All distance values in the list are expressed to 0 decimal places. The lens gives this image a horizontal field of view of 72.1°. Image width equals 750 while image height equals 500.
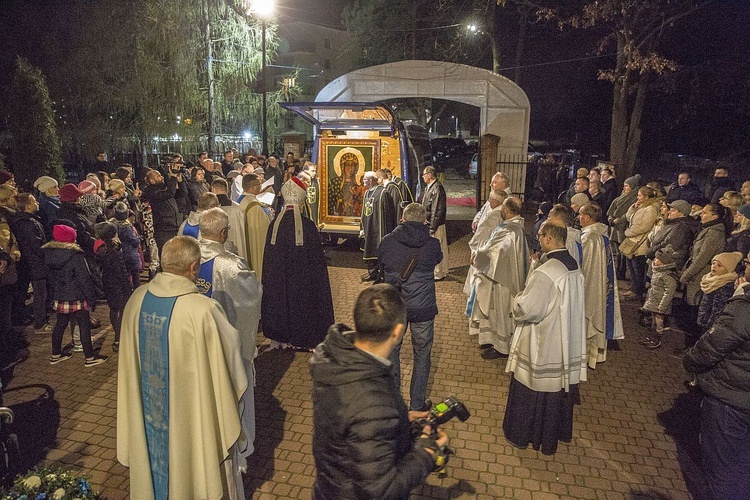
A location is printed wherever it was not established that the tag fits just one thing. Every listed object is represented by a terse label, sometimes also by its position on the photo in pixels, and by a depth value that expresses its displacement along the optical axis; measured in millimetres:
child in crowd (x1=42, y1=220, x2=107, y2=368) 5660
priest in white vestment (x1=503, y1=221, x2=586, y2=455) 4008
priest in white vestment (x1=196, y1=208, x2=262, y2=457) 4156
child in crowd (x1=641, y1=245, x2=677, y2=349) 6648
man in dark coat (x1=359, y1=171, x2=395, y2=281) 8797
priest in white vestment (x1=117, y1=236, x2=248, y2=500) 2986
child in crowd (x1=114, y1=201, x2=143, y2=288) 6973
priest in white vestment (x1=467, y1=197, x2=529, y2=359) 5691
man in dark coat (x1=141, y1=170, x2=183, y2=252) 8562
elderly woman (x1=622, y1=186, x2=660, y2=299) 7762
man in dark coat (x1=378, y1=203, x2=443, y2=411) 4488
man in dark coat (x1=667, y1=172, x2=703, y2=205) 8719
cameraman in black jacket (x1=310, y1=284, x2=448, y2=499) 2066
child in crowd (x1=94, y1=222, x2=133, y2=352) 6125
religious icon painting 11320
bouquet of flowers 2941
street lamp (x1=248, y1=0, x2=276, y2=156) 14641
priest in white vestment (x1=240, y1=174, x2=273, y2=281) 6543
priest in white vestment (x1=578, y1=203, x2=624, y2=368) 5488
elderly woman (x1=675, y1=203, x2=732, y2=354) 6215
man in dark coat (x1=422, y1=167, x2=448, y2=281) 8969
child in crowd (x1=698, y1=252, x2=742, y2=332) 5152
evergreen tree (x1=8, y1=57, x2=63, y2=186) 12812
